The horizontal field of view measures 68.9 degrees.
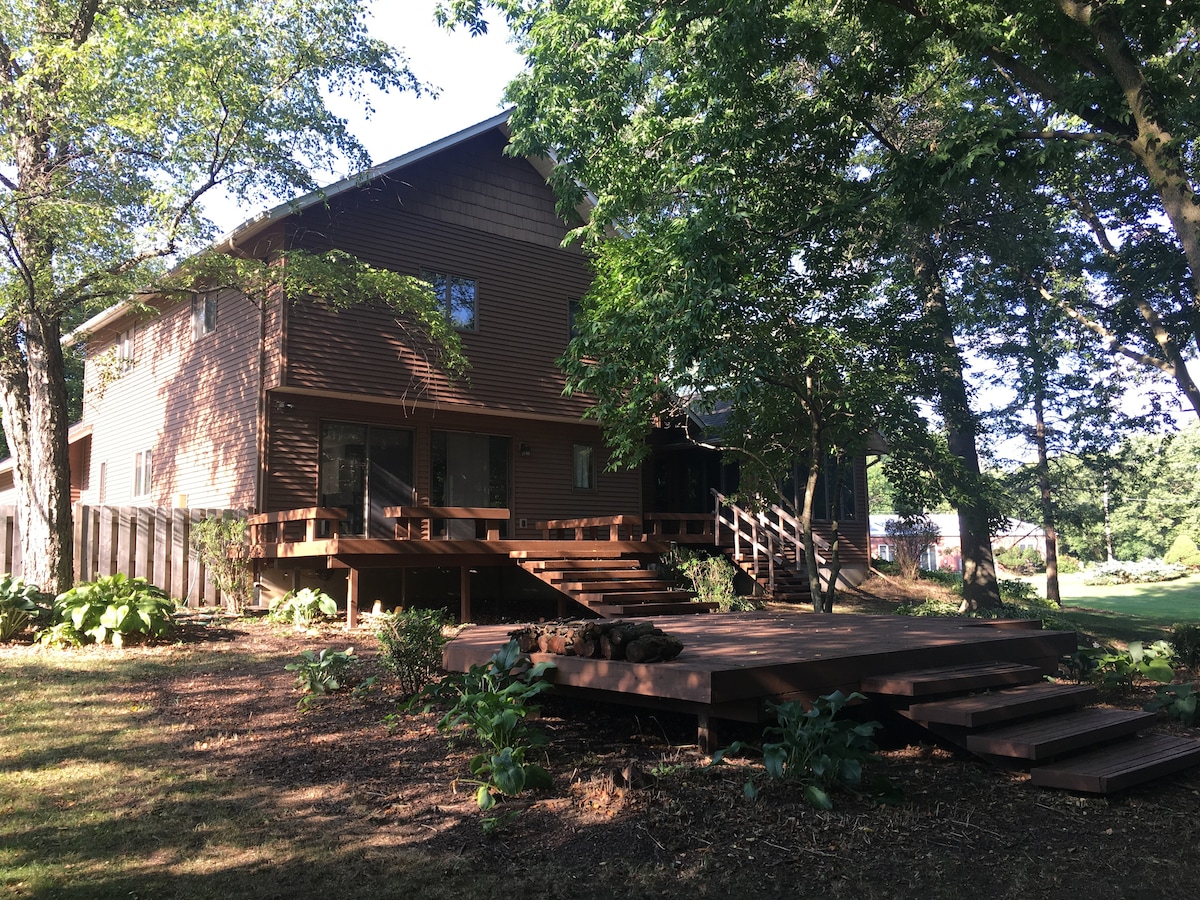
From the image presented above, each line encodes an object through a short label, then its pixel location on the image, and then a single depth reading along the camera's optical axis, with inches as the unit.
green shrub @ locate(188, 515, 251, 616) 468.1
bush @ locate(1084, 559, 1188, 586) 1475.1
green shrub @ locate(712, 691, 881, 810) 177.5
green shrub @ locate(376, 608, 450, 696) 263.6
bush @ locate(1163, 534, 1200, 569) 1683.1
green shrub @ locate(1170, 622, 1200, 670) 366.6
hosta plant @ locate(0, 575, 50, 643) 361.7
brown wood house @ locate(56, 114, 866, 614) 519.2
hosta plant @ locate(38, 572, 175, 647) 355.9
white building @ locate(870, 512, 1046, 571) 1563.7
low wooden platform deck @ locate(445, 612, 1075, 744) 200.2
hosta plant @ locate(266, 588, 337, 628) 444.5
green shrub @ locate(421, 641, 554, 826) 178.5
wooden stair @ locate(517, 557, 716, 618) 447.6
